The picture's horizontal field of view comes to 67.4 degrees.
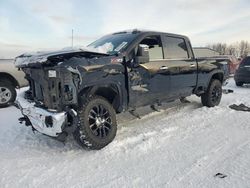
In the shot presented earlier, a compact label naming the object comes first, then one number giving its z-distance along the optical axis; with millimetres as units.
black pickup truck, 2664
